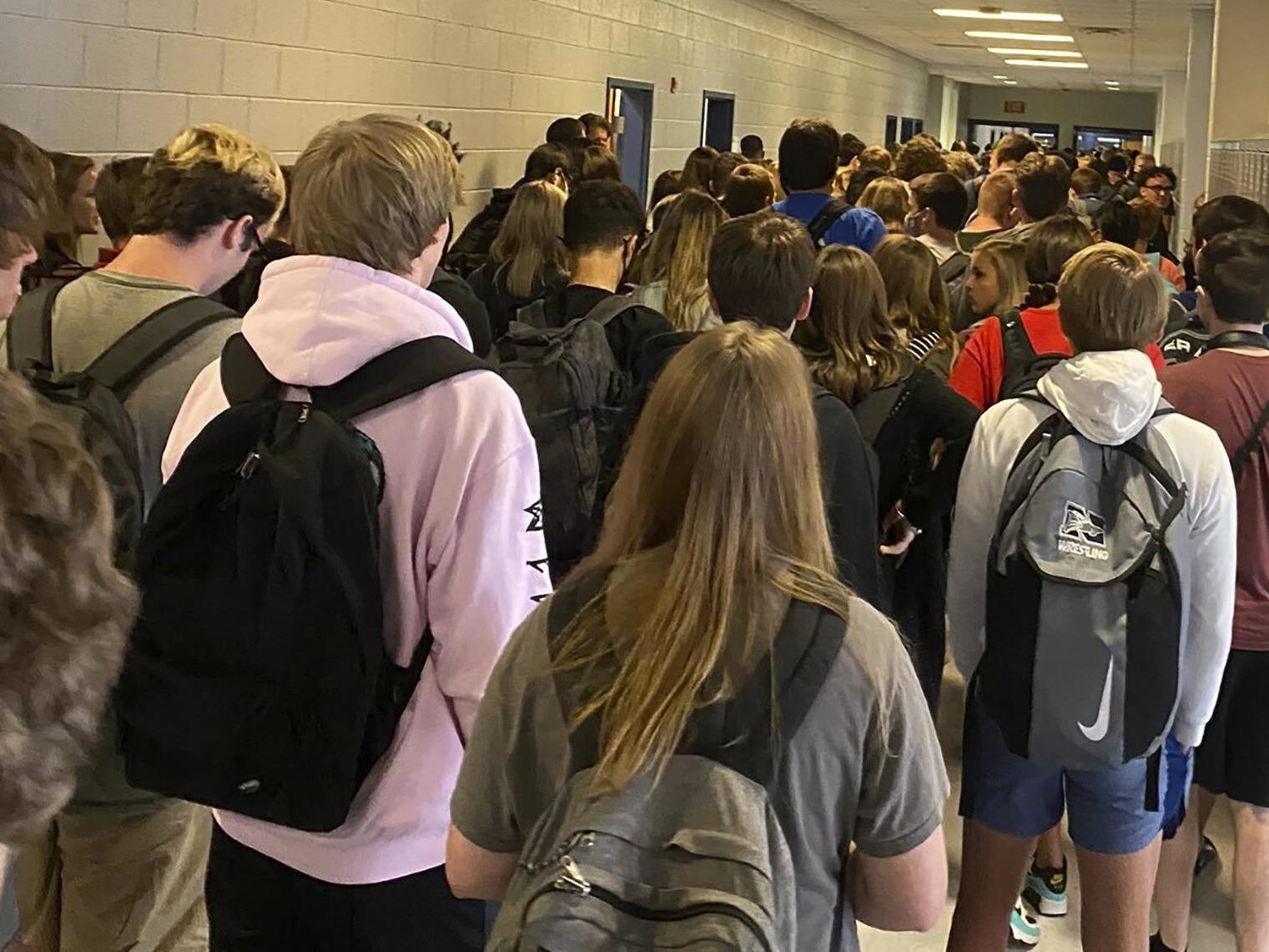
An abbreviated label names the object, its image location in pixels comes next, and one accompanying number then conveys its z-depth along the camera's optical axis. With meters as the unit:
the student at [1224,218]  3.62
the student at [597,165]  5.36
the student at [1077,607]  2.35
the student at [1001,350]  3.07
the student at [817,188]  4.53
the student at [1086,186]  6.84
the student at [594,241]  3.22
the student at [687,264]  3.47
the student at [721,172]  5.60
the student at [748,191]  4.53
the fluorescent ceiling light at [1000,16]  13.70
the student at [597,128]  7.00
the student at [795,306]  2.44
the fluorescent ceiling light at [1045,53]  19.20
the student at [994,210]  4.91
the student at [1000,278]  3.78
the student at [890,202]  5.13
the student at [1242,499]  2.74
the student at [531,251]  4.07
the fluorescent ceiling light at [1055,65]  21.64
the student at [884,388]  2.83
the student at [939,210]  4.61
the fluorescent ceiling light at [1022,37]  16.52
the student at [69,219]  3.13
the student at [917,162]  6.27
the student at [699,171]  5.68
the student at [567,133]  6.25
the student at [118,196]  2.70
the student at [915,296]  3.52
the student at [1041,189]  4.57
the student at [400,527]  1.67
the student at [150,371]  2.17
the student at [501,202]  5.23
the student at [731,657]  1.31
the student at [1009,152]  6.71
